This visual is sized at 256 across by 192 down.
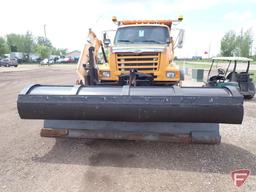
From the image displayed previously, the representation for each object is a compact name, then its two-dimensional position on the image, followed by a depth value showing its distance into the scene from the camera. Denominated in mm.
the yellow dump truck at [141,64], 3998
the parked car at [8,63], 31579
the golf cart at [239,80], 7524
